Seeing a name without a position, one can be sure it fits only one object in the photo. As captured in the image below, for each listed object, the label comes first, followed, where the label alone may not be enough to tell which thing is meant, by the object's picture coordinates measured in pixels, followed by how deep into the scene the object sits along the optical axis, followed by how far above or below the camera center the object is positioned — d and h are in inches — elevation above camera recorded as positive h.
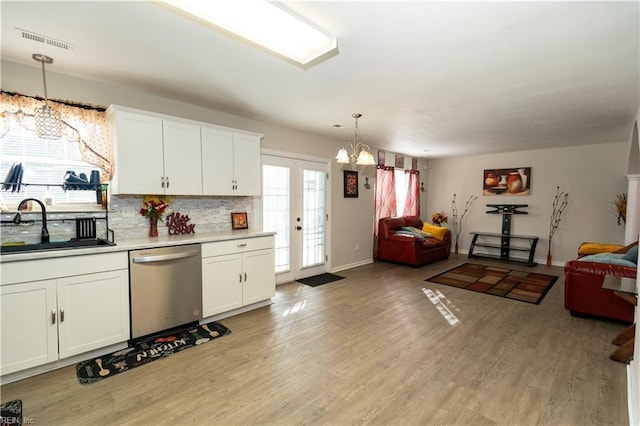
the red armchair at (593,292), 123.1 -41.2
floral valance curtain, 96.0 +27.7
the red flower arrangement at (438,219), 294.2 -19.2
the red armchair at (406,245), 226.7 -37.2
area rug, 166.6 -53.2
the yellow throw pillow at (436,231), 256.9 -27.7
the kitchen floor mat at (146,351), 90.0 -53.1
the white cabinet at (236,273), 122.7 -33.6
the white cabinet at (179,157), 109.9 +18.8
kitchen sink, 88.5 -15.1
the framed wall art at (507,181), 253.4 +17.0
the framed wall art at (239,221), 154.9 -11.3
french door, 174.1 -8.2
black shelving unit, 248.7 -37.8
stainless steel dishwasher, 103.7 -33.4
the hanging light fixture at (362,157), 136.3 +20.2
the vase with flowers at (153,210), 124.4 -4.4
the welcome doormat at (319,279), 183.8 -52.5
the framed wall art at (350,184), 219.8 +12.5
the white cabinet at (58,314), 81.4 -35.4
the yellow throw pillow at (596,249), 179.7 -30.6
